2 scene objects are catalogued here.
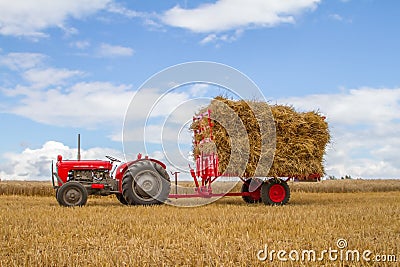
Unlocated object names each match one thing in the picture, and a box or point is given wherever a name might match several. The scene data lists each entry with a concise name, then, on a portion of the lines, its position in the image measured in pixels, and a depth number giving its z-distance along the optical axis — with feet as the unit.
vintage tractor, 42.50
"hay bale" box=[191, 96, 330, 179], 41.73
